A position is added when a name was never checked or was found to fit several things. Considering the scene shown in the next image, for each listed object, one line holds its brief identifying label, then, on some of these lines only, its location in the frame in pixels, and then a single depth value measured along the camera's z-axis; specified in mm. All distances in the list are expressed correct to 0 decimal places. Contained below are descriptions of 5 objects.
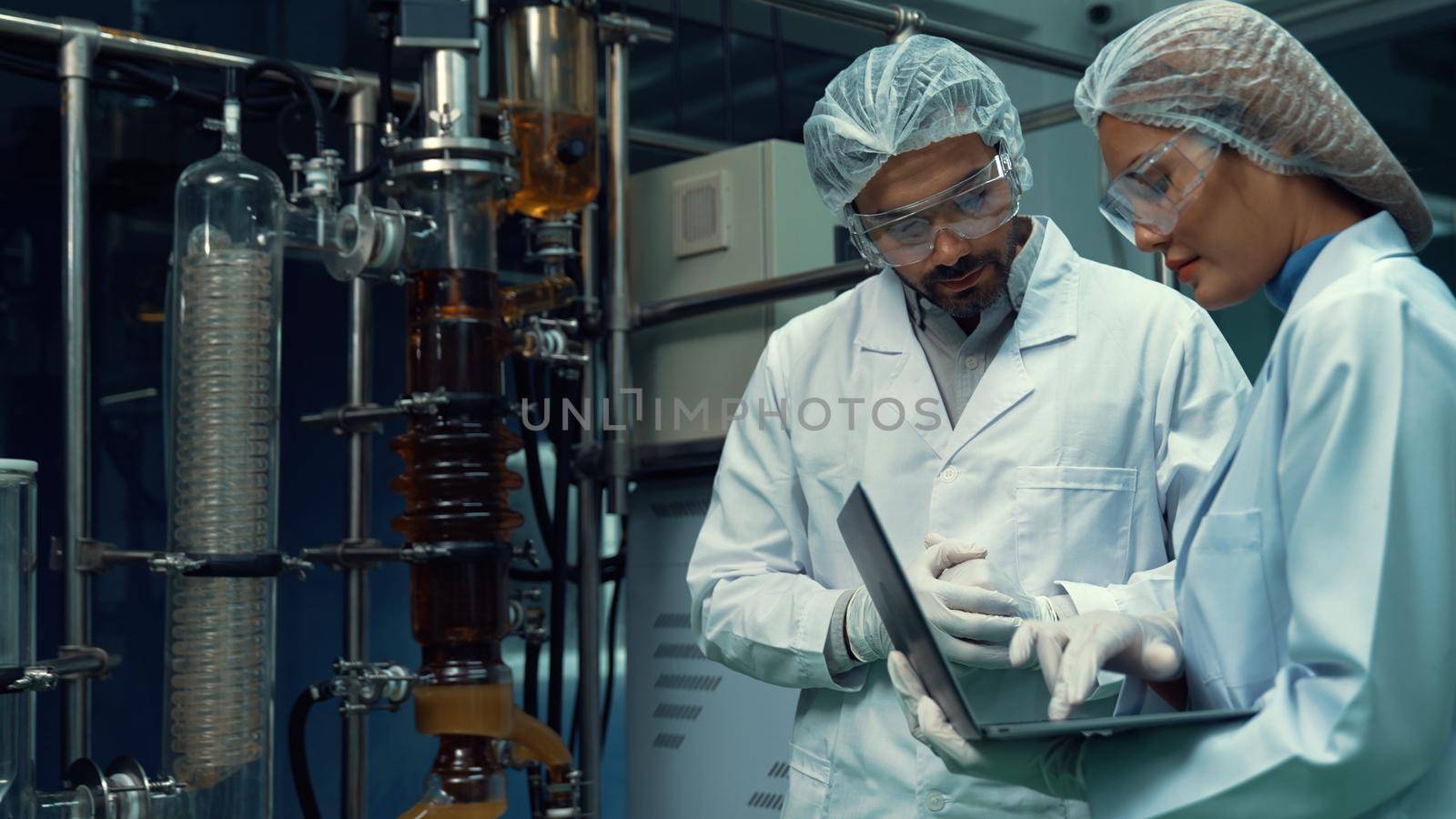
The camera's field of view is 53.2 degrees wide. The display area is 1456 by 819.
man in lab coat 1359
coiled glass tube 1570
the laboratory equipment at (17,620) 1321
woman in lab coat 809
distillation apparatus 1573
